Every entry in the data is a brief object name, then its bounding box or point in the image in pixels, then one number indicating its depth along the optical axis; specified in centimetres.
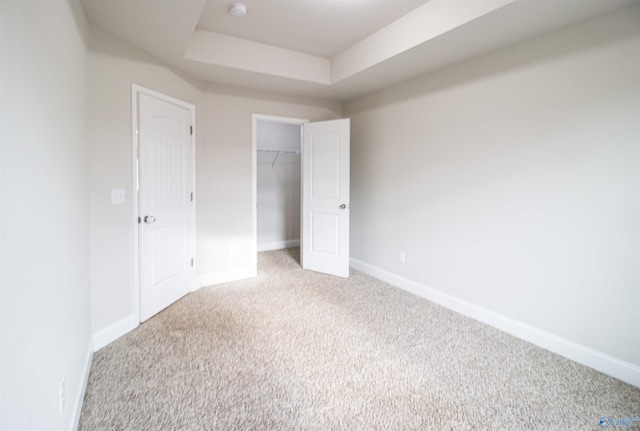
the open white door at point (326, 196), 415
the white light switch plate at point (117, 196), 255
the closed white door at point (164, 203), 285
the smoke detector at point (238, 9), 259
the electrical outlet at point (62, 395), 146
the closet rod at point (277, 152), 567
